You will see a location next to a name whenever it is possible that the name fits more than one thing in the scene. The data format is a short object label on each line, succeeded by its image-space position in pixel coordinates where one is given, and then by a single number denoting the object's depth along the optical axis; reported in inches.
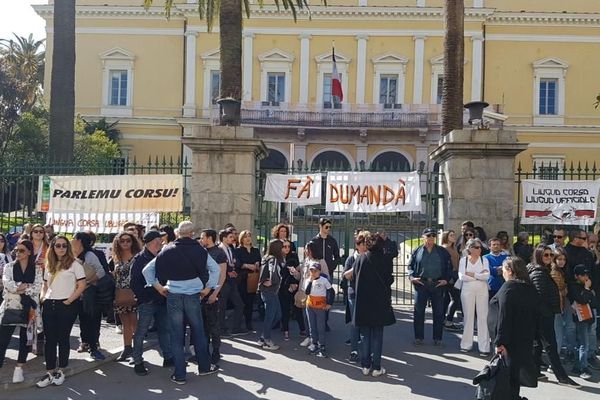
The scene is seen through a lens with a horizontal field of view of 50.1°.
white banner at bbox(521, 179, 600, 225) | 463.2
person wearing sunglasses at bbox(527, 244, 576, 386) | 291.1
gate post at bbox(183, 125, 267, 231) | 456.1
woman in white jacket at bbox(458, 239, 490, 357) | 342.6
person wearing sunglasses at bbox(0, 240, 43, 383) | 285.1
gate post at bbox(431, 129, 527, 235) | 444.8
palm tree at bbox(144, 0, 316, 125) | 554.6
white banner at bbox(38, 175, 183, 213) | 482.6
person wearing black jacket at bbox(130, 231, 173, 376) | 298.8
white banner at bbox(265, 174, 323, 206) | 476.4
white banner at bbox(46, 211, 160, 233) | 490.6
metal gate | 482.9
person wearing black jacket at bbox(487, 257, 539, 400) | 236.5
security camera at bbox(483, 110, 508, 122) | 518.6
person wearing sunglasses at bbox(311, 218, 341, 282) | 385.7
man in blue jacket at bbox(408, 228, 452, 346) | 363.6
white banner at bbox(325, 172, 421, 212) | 467.8
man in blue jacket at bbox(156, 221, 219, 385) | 283.9
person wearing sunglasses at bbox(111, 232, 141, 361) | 314.0
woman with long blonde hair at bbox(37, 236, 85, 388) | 280.1
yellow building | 1574.8
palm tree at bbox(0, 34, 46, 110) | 1397.6
